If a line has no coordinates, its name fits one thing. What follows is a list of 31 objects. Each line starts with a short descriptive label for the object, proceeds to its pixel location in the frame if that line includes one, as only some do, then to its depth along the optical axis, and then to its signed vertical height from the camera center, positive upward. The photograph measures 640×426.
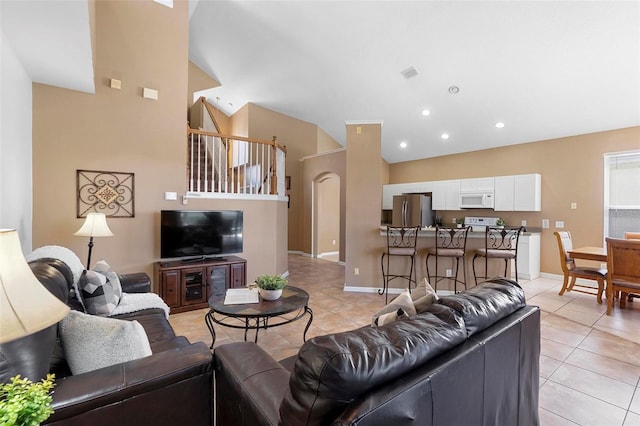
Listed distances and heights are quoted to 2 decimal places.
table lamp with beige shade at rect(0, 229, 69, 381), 0.79 -0.27
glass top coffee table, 2.21 -0.77
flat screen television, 3.82 -0.31
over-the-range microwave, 5.96 +0.23
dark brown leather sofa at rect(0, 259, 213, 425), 1.08 -0.74
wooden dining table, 3.73 -0.55
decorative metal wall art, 3.50 +0.20
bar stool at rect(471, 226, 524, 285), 3.95 -0.51
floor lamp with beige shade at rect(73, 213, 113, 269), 2.97 -0.18
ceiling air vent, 4.64 +2.23
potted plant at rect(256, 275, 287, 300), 2.49 -0.65
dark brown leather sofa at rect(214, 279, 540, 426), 0.84 -0.56
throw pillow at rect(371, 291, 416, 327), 1.45 -0.49
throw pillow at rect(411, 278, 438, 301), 1.69 -0.47
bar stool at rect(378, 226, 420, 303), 4.18 -0.54
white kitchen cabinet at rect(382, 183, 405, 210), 7.55 +0.50
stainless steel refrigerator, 6.65 +0.02
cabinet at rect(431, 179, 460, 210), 6.50 +0.37
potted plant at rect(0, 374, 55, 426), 0.63 -0.44
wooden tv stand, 3.61 -0.90
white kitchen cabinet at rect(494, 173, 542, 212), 5.44 +0.36
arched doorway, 7.77 -0.17
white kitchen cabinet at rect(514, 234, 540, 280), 5.35 -0.81
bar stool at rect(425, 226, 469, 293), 4.09 -0.53
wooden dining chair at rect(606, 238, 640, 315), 3.29 -0.62
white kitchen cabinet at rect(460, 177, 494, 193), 5.98 +0.56
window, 4.76 +0.32
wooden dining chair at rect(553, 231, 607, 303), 3.93 -0.82
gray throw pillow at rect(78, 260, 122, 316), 2.18 -0.63
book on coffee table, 2.44 -0.75
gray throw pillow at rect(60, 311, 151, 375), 1.31 -0.60
